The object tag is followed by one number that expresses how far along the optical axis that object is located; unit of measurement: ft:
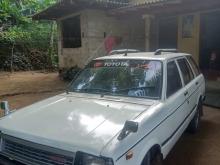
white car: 5.26
